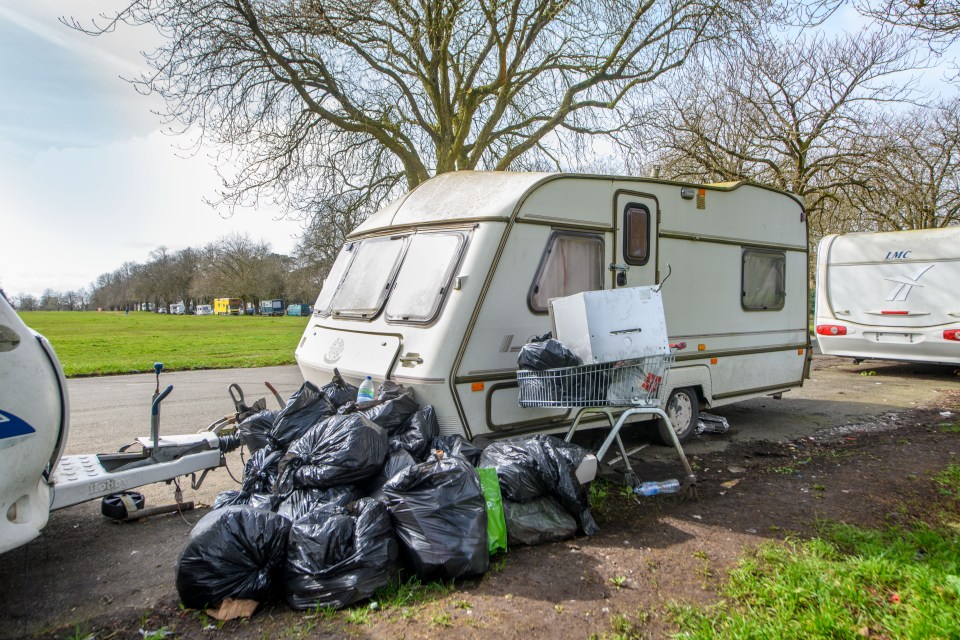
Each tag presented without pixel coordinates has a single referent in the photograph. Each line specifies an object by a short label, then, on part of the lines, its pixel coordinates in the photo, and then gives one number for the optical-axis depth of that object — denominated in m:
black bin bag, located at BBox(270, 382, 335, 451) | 4.16
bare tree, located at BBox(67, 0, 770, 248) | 11.45
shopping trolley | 4.36
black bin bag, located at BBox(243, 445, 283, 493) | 3.91
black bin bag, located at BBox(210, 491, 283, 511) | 3.63
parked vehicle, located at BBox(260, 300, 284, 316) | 74.34
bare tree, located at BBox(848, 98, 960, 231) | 16.27
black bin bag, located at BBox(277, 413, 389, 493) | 3.56
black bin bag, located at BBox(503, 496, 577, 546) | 3.70
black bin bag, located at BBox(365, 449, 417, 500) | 3.69
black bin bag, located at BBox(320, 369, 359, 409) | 4.50
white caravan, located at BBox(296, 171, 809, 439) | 4.52
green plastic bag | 3.55
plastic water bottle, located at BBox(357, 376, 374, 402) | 4.49
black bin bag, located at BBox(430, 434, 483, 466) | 4.05
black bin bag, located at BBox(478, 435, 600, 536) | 3.79
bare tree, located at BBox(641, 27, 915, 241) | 15.51
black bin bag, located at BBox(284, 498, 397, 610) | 2.99
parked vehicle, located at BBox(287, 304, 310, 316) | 74.50
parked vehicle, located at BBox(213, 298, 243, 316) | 76.12
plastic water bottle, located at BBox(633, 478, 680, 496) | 4.43
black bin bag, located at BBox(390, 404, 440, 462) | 3.99
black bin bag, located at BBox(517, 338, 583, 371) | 4.32
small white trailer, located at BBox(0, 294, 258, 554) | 2.86
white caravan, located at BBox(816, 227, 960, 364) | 10.70
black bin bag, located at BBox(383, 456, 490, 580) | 3.20
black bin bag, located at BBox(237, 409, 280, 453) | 4.29
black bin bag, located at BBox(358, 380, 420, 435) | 4.08
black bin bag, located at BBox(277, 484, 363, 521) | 3.48
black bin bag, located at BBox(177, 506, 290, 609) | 2.92
